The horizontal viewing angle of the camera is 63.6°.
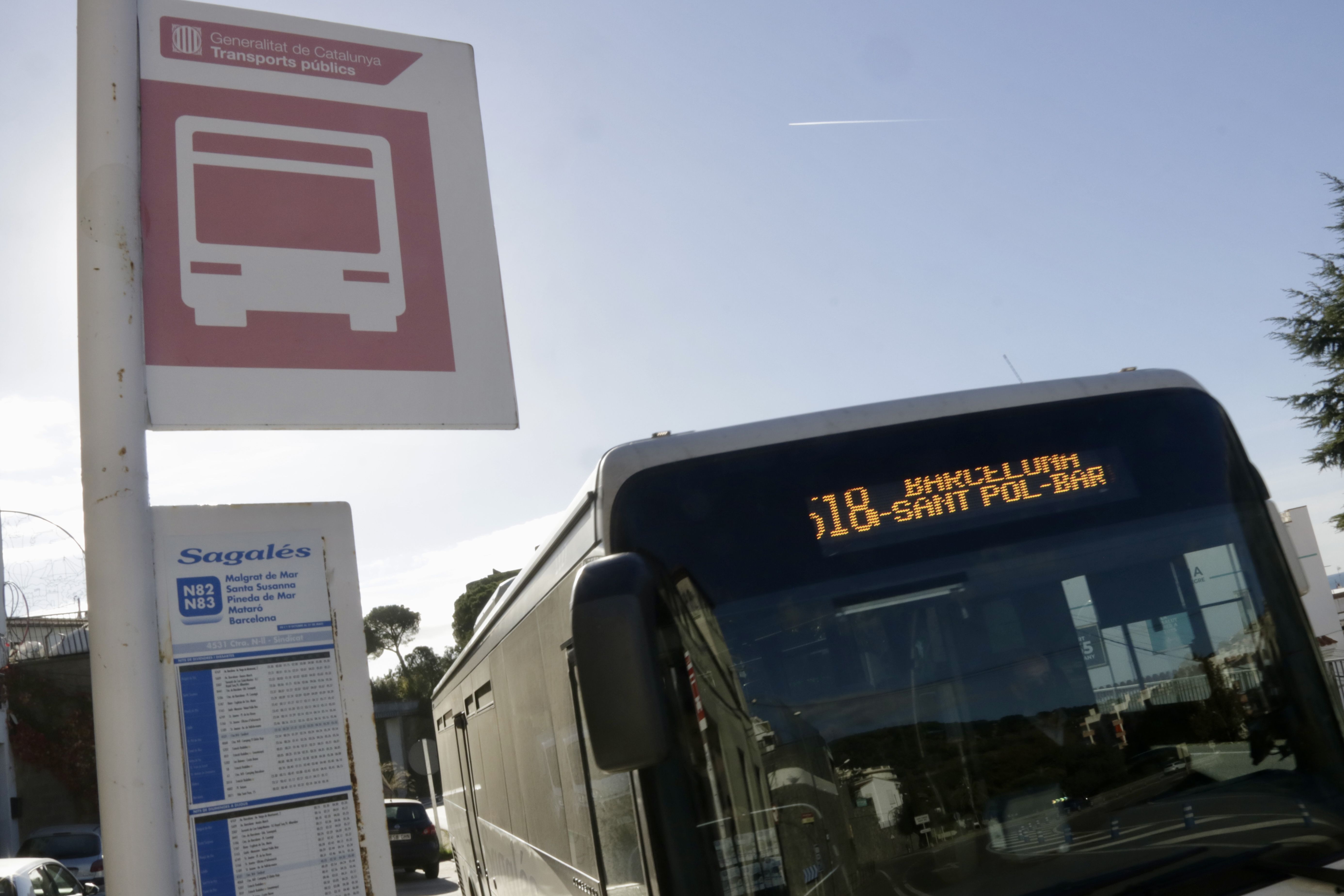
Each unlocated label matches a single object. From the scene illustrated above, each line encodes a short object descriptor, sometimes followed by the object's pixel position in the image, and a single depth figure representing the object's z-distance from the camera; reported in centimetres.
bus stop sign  283
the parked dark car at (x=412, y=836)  2128
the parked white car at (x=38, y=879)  917
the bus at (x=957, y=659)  299
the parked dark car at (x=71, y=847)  1945
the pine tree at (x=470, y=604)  4372
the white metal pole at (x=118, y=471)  241
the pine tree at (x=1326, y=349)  2241
